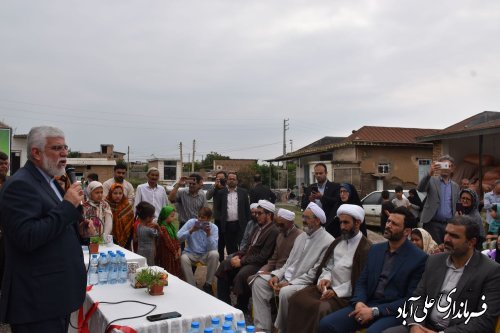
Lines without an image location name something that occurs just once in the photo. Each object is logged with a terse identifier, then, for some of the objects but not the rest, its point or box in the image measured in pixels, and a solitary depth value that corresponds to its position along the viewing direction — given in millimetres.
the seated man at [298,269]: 4781
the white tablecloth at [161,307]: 2873
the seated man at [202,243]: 6254
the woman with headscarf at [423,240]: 4910
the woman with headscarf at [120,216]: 6371
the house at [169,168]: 43719
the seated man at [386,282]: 3645
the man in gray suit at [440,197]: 6230
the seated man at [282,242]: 5297
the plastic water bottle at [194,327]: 2738
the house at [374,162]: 20453
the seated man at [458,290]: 3074
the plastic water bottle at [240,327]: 2677
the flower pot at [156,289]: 3523
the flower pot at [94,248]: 4921
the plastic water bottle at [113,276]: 3998
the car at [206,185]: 24330
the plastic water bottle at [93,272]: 3948
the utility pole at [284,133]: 44472
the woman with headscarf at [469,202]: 5871
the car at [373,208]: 13945
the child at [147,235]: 5844
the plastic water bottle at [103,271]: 3996
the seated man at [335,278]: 4113
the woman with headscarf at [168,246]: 5949
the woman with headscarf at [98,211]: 5784
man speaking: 2238
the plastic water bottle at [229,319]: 2882
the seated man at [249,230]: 6168
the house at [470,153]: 11977
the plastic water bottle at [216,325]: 2756
